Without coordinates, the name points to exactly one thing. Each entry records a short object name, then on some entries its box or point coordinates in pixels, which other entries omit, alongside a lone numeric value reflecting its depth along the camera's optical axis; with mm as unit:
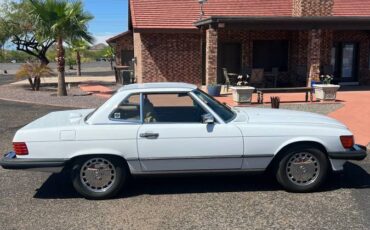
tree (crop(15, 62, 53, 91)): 21906
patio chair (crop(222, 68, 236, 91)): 18266
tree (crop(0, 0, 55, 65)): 26844
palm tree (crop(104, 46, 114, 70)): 56472
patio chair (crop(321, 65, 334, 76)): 18719
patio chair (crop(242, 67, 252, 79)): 18420
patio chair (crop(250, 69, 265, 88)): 18359
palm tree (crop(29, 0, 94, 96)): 18062
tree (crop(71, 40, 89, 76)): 37756
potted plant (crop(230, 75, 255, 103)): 14172
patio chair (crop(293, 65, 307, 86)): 19562
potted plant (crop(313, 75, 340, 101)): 14602
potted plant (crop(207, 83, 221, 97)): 16406
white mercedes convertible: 5488
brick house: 19938
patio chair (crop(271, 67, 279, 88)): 19172
